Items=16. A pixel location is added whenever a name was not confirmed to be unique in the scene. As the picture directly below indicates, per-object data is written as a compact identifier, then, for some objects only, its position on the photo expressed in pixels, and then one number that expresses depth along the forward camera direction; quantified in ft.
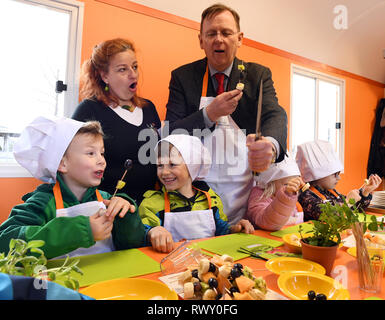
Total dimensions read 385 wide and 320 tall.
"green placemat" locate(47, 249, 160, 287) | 2.40
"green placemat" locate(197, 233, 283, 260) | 3.13
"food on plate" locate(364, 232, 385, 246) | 3.28
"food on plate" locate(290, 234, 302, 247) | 3.22
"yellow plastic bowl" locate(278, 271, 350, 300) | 1.99
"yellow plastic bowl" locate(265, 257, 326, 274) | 2.49
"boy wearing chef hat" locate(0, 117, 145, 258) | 3.14
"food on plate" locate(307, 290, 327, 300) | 1.83
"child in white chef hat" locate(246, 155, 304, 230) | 4.09
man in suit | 4.95
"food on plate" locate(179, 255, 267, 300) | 1.82
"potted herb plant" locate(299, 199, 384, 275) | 2.48
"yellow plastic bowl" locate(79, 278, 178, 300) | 1.98
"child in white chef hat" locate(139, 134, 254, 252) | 4.20
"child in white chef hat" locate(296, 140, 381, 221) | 6.46
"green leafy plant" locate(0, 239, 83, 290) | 1.60
